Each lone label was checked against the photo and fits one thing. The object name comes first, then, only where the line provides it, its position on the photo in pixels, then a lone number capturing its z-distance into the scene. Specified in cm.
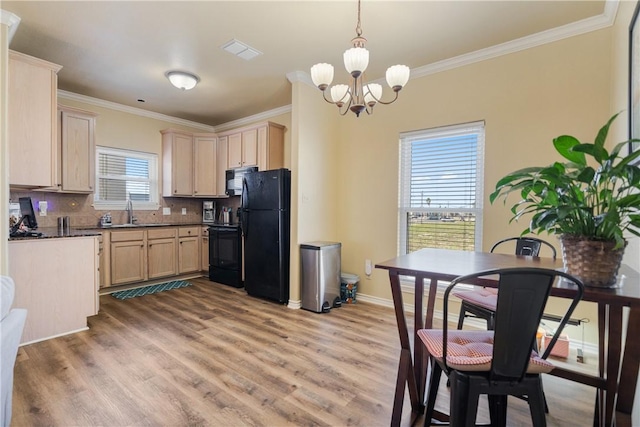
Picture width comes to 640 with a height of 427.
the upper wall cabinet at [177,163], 488
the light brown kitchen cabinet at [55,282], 259
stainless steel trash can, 347
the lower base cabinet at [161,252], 447
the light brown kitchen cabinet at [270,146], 441
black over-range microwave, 486
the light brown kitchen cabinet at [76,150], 367
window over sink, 446
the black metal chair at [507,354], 104
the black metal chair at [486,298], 191
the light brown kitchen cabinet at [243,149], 456
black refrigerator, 371
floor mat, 407
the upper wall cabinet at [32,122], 262
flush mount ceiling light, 343
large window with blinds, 310
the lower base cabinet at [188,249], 482
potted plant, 108
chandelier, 188
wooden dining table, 114
